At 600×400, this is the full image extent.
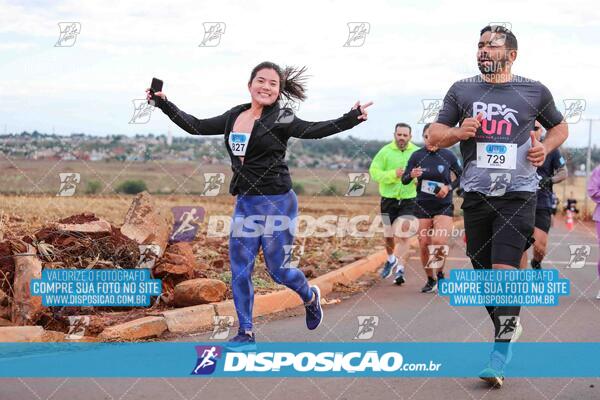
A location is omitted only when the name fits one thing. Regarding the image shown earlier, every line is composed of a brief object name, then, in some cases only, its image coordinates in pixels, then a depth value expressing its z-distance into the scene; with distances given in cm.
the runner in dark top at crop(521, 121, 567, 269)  1265
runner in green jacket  1321
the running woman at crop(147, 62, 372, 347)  730
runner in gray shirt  666
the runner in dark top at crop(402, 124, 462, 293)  1199
